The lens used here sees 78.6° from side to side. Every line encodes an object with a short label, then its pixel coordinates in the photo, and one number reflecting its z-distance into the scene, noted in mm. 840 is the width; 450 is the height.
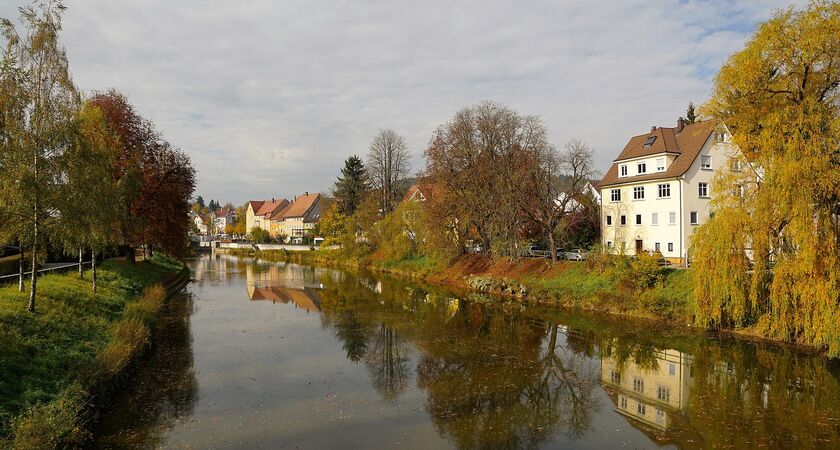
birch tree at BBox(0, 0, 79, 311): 14484
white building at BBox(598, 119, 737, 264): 36031
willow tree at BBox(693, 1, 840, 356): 17016
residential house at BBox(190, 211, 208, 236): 170250
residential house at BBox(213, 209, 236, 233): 168812
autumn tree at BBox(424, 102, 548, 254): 38188
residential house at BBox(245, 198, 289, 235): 126625
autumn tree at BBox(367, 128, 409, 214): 58812
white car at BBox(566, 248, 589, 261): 35775
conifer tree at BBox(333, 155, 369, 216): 68188
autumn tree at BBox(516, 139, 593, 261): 35938
